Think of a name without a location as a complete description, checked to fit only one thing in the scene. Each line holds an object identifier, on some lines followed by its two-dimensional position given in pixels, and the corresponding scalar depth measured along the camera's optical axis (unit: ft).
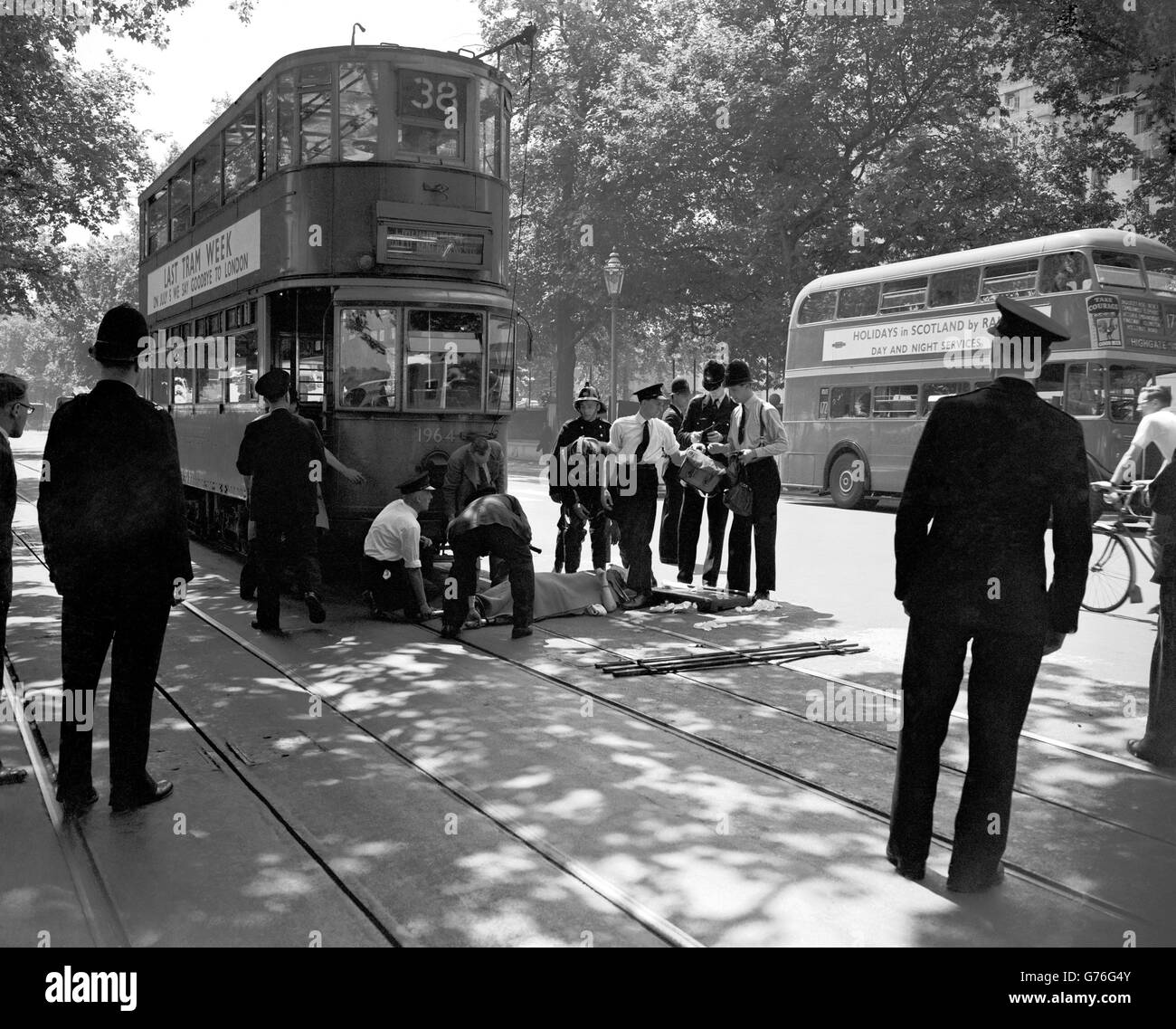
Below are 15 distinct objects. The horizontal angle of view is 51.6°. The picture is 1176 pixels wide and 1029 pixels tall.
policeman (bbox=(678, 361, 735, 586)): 34.91
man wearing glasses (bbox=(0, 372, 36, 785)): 17.40
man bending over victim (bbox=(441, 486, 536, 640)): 28.66
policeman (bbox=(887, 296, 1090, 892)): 13.38
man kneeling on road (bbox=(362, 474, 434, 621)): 30.67
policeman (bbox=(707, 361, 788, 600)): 32.73
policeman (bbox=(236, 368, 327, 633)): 29.30
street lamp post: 83.30
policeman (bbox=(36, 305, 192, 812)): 16.10
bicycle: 32.50
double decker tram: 36.24
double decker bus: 59.57
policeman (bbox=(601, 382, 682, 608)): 33.40
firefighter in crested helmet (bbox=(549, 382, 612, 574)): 34.06
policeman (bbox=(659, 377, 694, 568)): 36.81
